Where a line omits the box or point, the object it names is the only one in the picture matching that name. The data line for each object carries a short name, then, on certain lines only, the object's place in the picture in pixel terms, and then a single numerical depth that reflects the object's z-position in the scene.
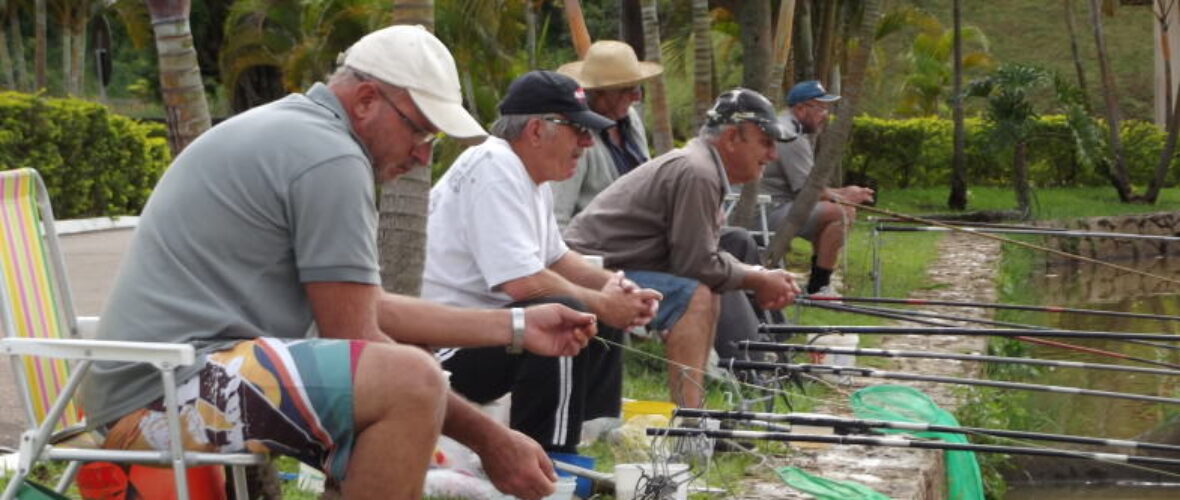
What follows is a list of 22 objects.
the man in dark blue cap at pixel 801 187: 17.61
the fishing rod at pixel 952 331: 10.39
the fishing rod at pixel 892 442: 7.91
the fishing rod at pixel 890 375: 9.48
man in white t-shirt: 7.93
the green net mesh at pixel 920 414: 11.13
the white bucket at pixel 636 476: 7.70
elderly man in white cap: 5.52
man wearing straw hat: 12.37
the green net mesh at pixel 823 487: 8.80
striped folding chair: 5.27
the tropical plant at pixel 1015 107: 34.62
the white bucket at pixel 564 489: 7.44
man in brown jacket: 10.30
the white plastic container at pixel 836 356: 12.44
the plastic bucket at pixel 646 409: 9.60
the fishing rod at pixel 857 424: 8.31
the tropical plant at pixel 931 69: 47.98
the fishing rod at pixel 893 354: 10.15
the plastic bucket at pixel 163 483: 5.97
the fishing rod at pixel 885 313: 11.92
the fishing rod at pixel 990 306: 12.53
